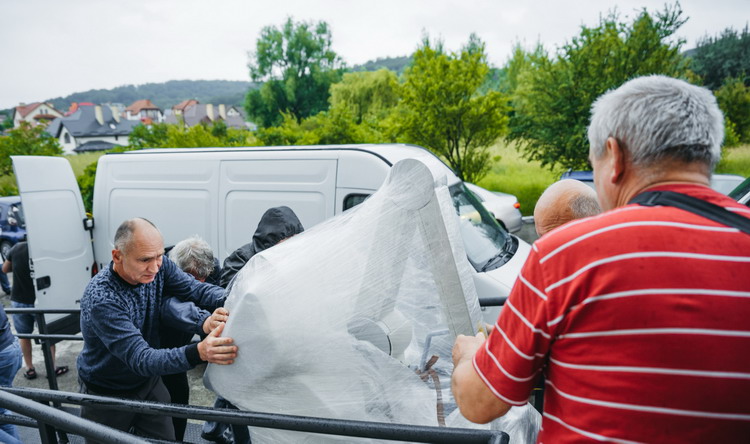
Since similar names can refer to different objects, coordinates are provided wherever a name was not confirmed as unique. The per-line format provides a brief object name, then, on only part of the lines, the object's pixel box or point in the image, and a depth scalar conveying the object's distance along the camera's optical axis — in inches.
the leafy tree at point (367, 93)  1152.8
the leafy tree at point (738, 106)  757.9
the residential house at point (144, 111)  4872.0
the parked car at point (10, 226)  408.5
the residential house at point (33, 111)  3875.5
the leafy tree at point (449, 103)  486.6
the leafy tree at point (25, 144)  912.8
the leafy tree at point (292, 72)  1721.2
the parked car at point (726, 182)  268.4
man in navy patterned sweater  83.4
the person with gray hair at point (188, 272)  122.6
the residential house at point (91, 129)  3105.3
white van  170.9
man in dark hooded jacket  128.9
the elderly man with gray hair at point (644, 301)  34.1
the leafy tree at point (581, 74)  469.4
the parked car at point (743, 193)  131.8
